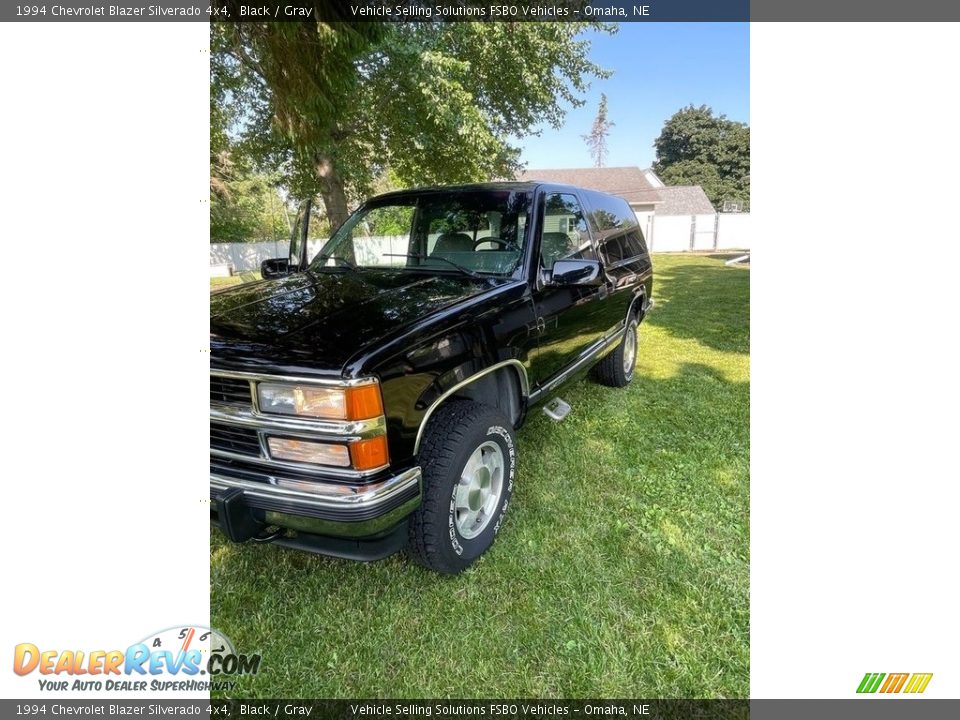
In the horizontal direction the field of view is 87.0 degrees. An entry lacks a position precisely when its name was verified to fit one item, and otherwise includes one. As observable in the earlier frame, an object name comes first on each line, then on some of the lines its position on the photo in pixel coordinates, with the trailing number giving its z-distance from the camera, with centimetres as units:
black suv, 188
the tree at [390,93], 353
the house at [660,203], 2711
